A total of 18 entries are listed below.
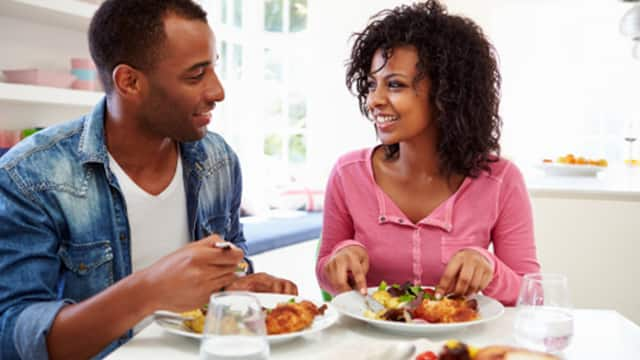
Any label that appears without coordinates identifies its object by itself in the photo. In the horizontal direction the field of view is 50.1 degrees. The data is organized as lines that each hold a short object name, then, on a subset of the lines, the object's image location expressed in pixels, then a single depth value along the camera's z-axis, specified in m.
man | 1.20
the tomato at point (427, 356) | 0.97
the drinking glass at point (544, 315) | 1.03
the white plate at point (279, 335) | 1.12
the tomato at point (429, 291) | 1.35
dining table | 1.11
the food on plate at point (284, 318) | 1.14
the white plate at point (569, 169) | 4.07
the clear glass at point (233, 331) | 0.81
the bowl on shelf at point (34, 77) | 2.72
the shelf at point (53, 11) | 2.64
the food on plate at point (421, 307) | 1.22
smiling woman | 1.69
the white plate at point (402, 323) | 1.19
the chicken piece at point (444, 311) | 1.21
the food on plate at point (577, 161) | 4.17
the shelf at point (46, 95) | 2.62
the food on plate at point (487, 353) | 0.87
